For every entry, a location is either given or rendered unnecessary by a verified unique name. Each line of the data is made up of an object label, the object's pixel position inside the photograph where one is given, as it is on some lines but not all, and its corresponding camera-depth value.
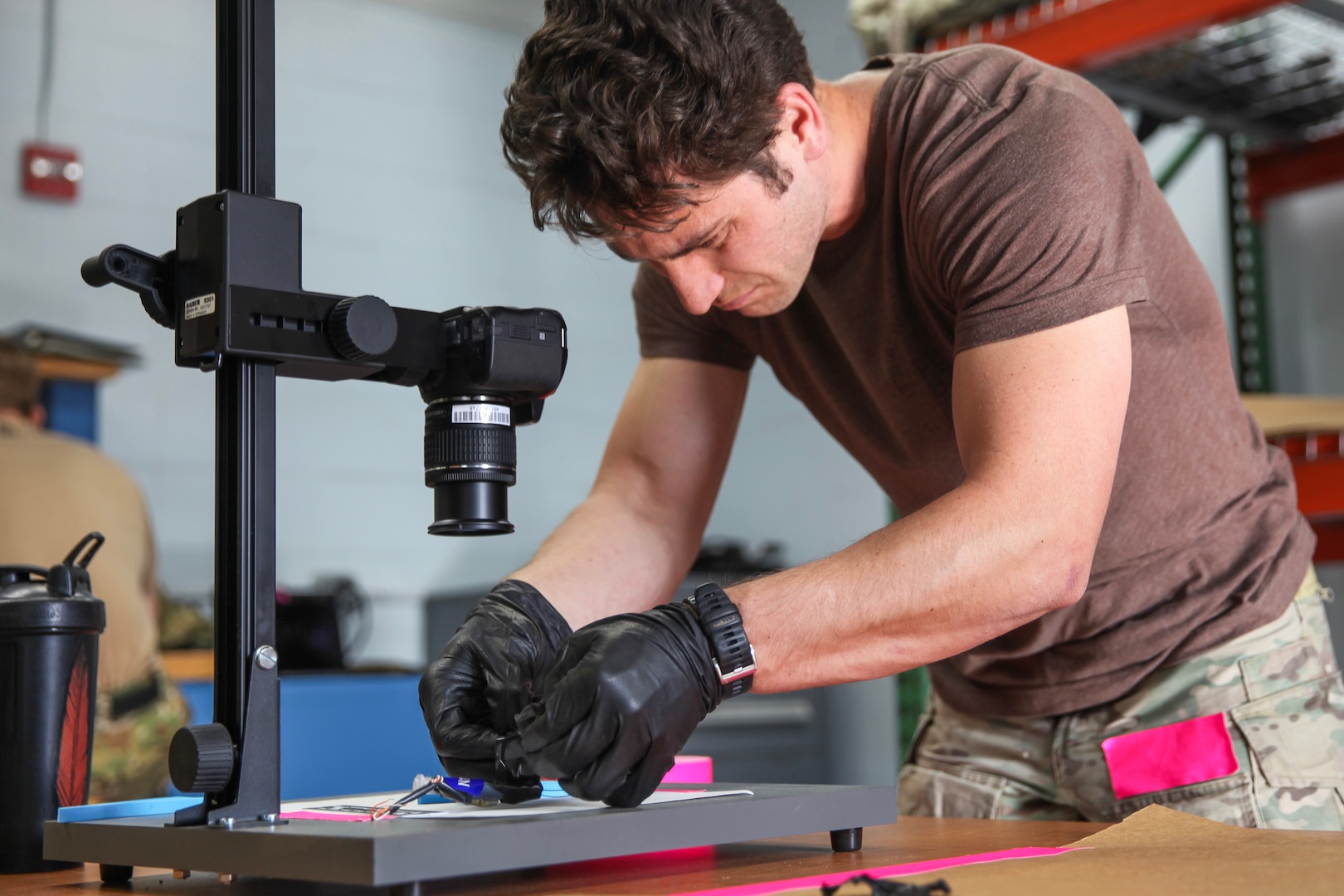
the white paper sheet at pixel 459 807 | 0.68
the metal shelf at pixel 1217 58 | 1.53
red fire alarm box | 3.33
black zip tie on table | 0.53
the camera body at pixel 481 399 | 0.75
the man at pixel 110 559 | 2.08
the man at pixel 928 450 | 0.80
